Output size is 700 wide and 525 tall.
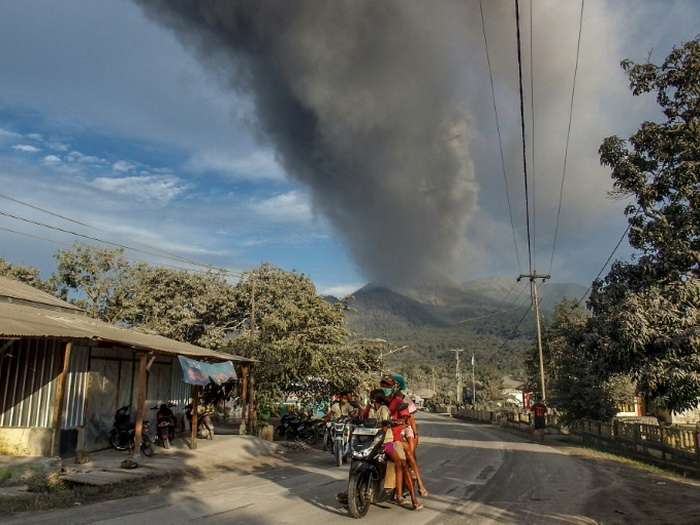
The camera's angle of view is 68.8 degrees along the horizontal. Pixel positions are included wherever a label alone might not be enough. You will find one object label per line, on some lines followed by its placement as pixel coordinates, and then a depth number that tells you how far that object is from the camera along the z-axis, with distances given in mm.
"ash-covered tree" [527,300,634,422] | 26984
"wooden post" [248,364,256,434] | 18438
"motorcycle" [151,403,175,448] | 14195
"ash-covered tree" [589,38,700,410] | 11422
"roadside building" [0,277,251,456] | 10977
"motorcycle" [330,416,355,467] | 12750
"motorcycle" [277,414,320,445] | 18703
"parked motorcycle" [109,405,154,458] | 13216
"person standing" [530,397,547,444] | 21688
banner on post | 13906
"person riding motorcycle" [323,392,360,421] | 14711
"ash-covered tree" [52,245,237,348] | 30781
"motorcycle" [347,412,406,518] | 6879
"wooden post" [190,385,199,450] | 14453
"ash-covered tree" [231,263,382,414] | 18719
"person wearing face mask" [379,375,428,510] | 7416
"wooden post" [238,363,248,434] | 17764
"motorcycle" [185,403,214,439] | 16703
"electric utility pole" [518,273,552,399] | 29791
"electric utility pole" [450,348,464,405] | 79612
